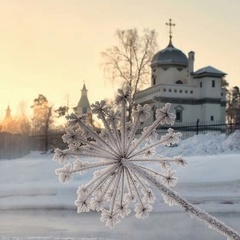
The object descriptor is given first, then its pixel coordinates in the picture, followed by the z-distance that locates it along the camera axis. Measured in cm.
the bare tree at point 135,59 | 3396
